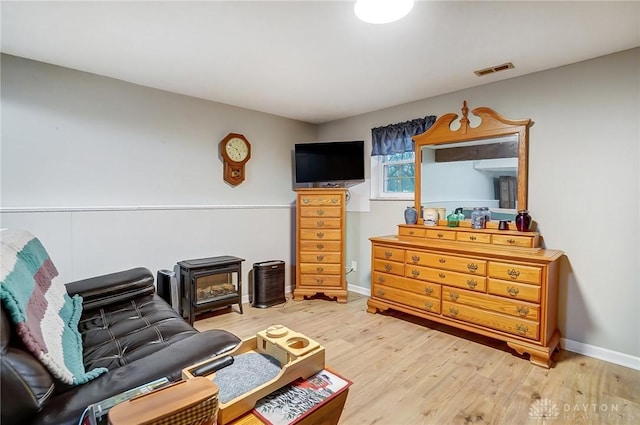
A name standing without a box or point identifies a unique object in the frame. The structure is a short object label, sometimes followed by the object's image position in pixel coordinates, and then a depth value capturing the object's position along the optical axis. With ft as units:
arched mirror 8.76
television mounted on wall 12.34
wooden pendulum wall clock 11.27
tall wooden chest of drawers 11.83
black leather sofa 2.80
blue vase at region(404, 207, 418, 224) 10.58
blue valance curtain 10.65
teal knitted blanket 3.24
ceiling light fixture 5.36
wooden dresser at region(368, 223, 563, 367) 7.34
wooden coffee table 3.21
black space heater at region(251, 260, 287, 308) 11.31
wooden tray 3.21
